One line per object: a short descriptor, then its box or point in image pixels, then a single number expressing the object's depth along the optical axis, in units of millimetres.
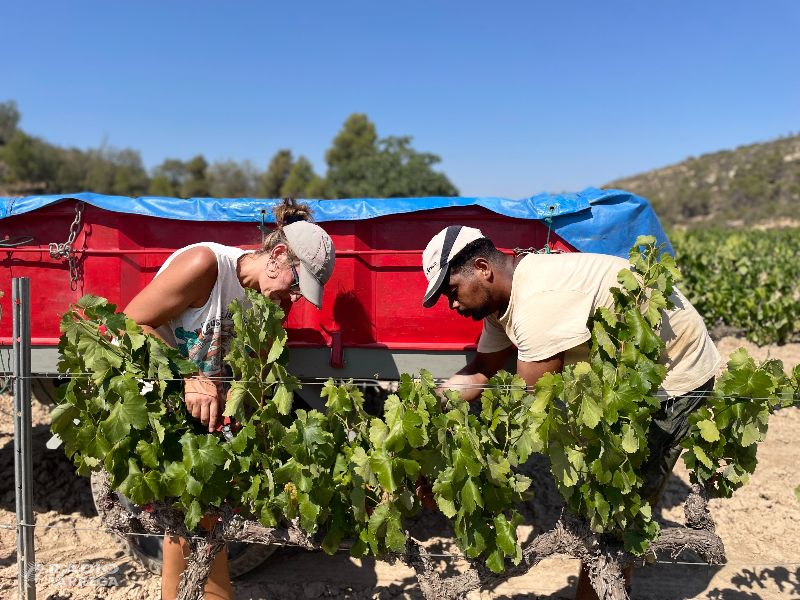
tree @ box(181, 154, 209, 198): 54875
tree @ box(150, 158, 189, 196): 55719
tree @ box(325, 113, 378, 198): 50906
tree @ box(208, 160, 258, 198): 59406
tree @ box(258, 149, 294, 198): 58250
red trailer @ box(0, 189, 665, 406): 3230
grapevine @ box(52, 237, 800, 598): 2270
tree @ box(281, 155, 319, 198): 53000
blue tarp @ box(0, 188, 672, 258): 3203
